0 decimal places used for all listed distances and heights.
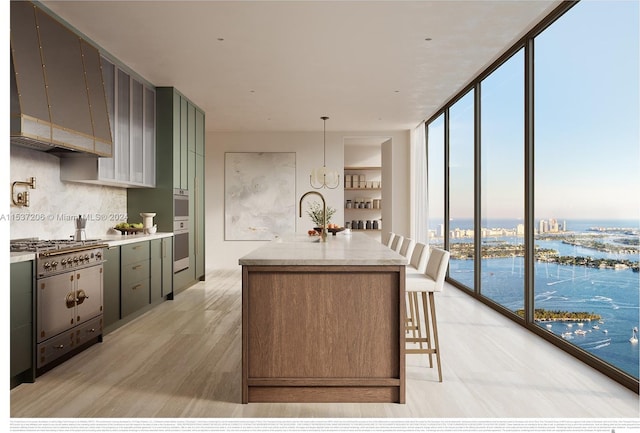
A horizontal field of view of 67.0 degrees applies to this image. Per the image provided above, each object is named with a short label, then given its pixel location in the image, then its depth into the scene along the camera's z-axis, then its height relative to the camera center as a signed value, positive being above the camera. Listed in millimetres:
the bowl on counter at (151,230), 5746 -155
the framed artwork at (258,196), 9758 +423
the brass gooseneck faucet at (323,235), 4303 -166
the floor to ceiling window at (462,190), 6461 +386
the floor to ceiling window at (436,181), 8008 +624
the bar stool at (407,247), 4590 -294
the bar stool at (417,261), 3813 -377
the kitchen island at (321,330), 2801 -656
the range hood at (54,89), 3285 +984
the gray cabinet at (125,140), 4566 +872
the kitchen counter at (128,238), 4462 -217
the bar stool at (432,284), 3213 -454
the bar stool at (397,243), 5104 -289
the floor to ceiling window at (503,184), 4852 +362
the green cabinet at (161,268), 5469 -607
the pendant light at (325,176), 7117 +604
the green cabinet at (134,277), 4664 -606
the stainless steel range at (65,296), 3283 -589
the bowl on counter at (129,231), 5522 -161
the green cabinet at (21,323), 3016 -677
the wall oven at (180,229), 6219 -166
